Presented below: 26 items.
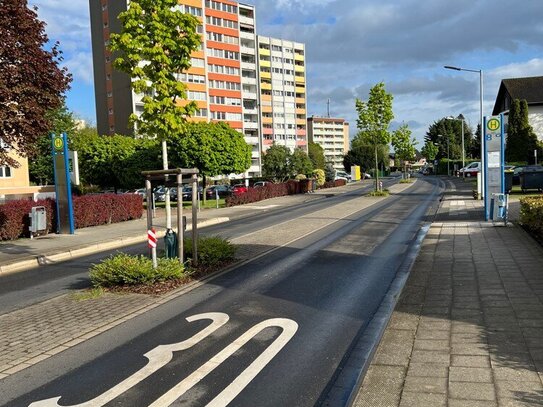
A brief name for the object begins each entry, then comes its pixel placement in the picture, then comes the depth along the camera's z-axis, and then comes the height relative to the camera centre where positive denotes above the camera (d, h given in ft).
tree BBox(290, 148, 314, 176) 170.19 +2.77
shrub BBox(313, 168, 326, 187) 179.80 -2.04
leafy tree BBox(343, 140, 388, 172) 362.12 +8.64
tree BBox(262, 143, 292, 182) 169.27 +3.65
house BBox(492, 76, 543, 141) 211.20 +29.96
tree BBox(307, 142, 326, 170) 334.85 +14.55
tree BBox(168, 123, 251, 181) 114.42 +5.89
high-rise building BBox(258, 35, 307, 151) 361.30 +60.95
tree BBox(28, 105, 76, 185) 169.47 +6.91
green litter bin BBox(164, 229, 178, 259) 30.78 -4.19
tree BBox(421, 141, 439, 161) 312.32 +10.72
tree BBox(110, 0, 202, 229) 31.65 +7.89
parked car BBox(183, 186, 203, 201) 140.85 -4.69
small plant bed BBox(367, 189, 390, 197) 113.60 -5.53
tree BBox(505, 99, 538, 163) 183.83 +10.48
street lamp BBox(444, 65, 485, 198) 107.24 +20.83
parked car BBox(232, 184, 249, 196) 111.97 -4.01
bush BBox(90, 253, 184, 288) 27.58 -5.24
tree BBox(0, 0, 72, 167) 36.88 +8.11
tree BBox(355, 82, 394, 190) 115.85 +12.68
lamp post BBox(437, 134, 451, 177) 267.39 -0.47
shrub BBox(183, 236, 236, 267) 33.04 -5.10
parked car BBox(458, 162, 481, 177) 188.55 -1.55
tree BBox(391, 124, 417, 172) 153.38 +7.97
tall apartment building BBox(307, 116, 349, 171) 563.48 +42.34
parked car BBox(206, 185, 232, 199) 153.17 -5.05
